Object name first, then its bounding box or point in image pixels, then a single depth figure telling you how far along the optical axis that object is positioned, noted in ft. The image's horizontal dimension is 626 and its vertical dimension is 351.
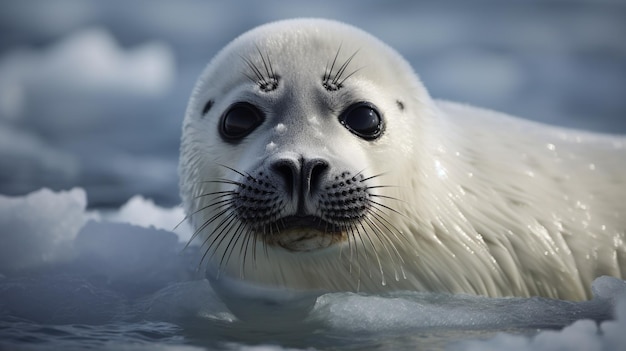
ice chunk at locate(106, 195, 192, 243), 33.24
